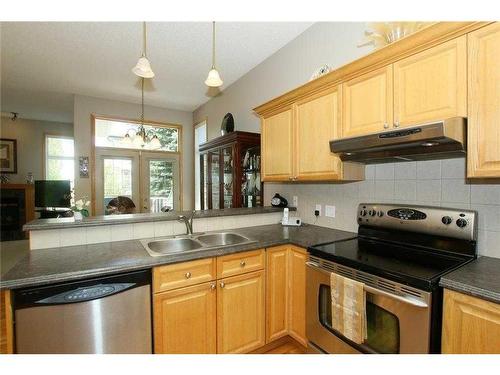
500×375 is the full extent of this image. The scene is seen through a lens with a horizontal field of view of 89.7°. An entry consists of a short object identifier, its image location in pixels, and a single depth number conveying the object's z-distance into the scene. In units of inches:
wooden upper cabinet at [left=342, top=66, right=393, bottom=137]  60.0
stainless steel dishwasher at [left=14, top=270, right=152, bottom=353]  46.1
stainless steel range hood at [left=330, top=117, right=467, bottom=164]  46.9
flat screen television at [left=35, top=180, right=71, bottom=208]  215.5
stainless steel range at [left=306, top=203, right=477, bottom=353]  44.9
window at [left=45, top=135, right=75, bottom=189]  250.8
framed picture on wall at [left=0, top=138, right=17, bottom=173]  231.3
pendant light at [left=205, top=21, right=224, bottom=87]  74.3
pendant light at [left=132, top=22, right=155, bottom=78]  64.2
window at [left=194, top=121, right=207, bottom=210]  203.8
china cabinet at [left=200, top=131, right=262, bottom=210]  119.9
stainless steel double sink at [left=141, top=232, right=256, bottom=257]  73.3
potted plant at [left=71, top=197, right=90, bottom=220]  74.7
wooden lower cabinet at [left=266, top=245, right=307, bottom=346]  71.7
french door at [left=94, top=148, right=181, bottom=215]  186.9
